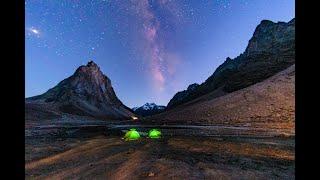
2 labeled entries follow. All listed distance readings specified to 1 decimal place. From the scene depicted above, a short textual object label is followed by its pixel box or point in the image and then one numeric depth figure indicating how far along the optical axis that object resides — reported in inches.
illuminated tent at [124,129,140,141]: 533.5
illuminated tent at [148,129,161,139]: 593.7
